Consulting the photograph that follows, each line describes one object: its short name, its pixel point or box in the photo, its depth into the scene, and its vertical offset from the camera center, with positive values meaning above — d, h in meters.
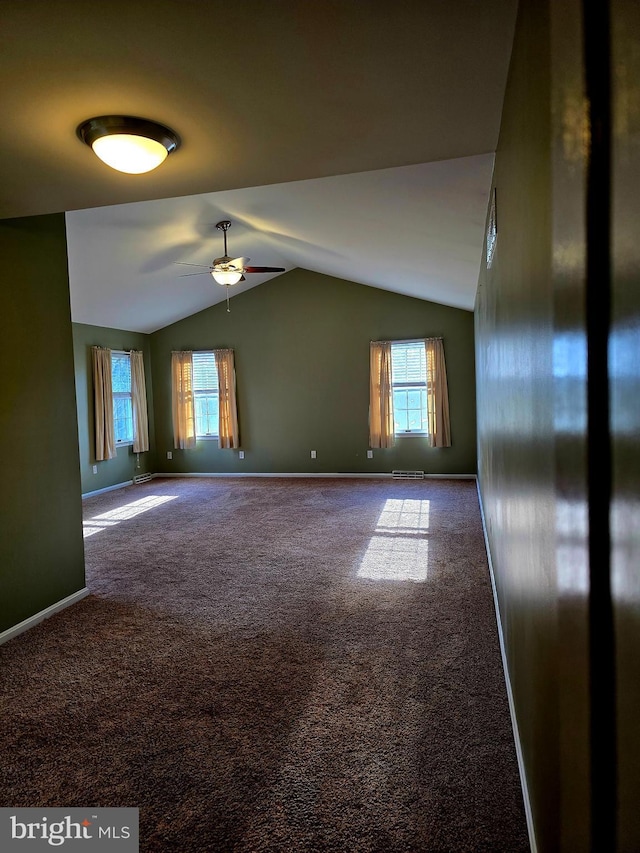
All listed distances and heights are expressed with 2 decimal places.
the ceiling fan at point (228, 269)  5.35 +1.43
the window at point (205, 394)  8.62 +0.26
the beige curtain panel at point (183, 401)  8.62 +0.16
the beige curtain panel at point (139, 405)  8.26 +0.11
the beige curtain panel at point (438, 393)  7.64 +0.12
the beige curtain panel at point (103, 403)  7.38 +0.14
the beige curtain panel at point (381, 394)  7.86 +0.14
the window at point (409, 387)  7.86 +0.23
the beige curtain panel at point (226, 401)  8.42 +0.12
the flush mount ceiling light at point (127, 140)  2.01 +1.06
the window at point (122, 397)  7.97 +0.24
